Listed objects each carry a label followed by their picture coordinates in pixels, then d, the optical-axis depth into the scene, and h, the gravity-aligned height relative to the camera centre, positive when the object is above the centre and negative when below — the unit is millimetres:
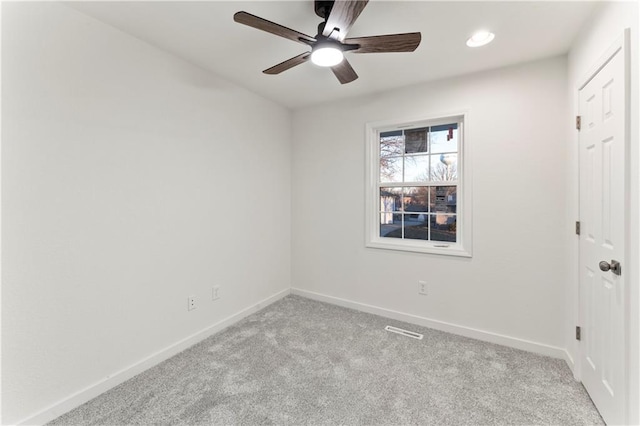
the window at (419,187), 2693 +241
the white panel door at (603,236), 1381 -167
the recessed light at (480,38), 1922 +1253
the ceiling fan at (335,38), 1371 +1008
